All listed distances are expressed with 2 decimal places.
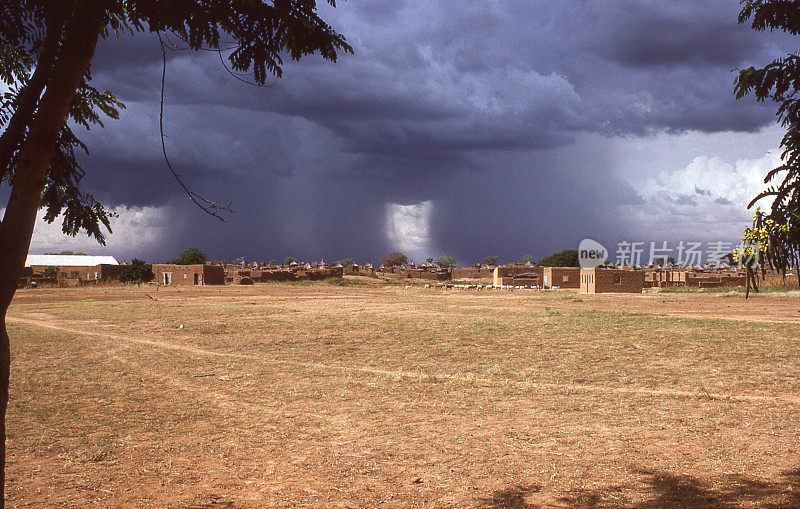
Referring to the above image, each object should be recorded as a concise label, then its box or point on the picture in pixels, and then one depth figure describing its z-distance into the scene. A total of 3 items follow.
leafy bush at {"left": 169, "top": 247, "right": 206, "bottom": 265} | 78.94
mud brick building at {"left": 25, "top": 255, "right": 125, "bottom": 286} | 64.44
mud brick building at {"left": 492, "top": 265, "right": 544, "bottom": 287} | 54.53
